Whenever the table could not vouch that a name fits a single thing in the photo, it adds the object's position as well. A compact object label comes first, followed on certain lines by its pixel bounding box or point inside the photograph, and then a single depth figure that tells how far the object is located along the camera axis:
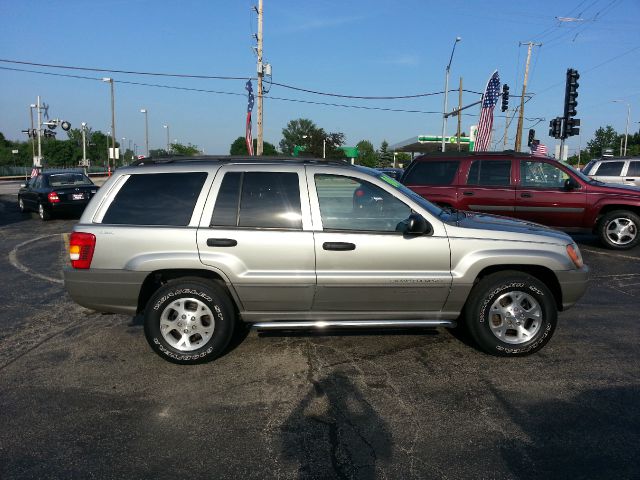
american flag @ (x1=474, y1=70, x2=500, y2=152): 26.12
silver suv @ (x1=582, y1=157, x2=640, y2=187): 14.00
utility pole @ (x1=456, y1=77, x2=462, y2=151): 33.66
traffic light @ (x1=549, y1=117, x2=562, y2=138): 19.55
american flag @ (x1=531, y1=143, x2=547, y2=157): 30.61
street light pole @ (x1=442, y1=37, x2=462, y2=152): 31.01
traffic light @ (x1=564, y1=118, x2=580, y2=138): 18.62
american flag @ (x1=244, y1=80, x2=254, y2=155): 20.92
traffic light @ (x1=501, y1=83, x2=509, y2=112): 27.41
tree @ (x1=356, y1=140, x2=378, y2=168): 80.69
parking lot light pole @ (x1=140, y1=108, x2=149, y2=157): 58.80
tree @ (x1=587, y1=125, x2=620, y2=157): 89.50
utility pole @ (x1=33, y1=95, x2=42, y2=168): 46.91
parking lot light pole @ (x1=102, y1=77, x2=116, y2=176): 41.86
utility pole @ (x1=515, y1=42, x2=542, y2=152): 34.12
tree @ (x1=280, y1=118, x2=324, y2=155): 124.33
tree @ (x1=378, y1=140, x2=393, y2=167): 88.35
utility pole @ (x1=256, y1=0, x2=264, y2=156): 25.81
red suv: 9.37
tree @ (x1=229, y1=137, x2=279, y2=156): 91.43
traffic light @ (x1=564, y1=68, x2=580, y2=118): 18.17
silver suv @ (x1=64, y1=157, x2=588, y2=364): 4.28
